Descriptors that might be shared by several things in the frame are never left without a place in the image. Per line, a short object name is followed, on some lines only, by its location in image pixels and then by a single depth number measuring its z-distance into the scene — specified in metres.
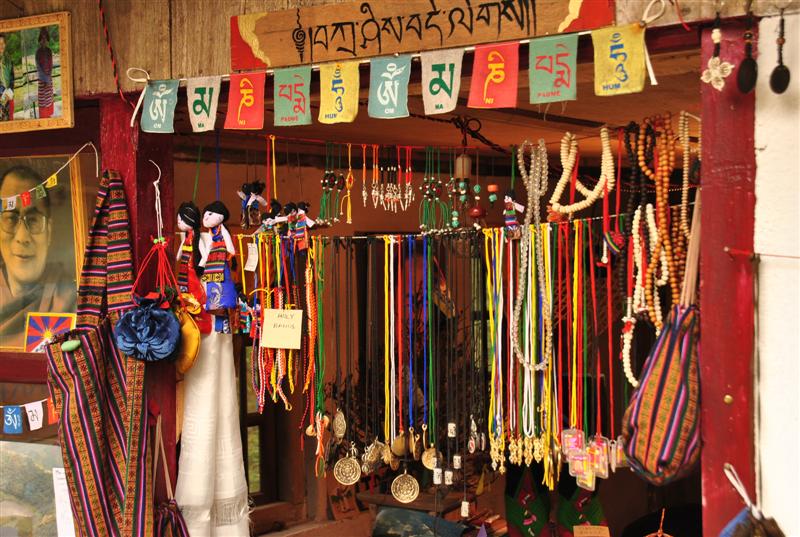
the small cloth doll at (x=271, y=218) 3.31
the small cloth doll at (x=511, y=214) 2.86
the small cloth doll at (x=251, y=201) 3.37
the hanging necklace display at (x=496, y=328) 2.92
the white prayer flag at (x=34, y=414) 3.51
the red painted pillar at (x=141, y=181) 3.24
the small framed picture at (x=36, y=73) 3.31
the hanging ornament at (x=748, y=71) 2.18
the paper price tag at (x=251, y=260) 3.27
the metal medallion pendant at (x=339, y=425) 3.26
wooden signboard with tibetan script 2.50
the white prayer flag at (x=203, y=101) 3.03
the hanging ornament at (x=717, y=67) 2.22
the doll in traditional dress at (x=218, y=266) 3.25
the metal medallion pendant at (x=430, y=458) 3.09
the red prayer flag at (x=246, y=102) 2.94
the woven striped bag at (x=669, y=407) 2.30
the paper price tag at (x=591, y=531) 4.48
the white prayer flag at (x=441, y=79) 2.63
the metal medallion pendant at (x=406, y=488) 3.21
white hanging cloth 3.20
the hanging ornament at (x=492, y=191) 2.98
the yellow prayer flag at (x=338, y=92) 2.79
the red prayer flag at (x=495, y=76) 2.53
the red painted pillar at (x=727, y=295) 2.27
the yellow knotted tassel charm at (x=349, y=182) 3.46
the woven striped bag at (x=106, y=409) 3.11
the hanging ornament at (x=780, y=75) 2.15
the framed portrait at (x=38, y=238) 3.52
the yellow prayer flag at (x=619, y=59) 2.35
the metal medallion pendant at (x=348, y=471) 3.16
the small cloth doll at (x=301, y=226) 3.27
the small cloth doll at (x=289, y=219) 3.29
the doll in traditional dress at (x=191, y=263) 3.23
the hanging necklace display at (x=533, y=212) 2.77
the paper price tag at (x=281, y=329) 3.22
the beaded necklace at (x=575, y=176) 2.60
